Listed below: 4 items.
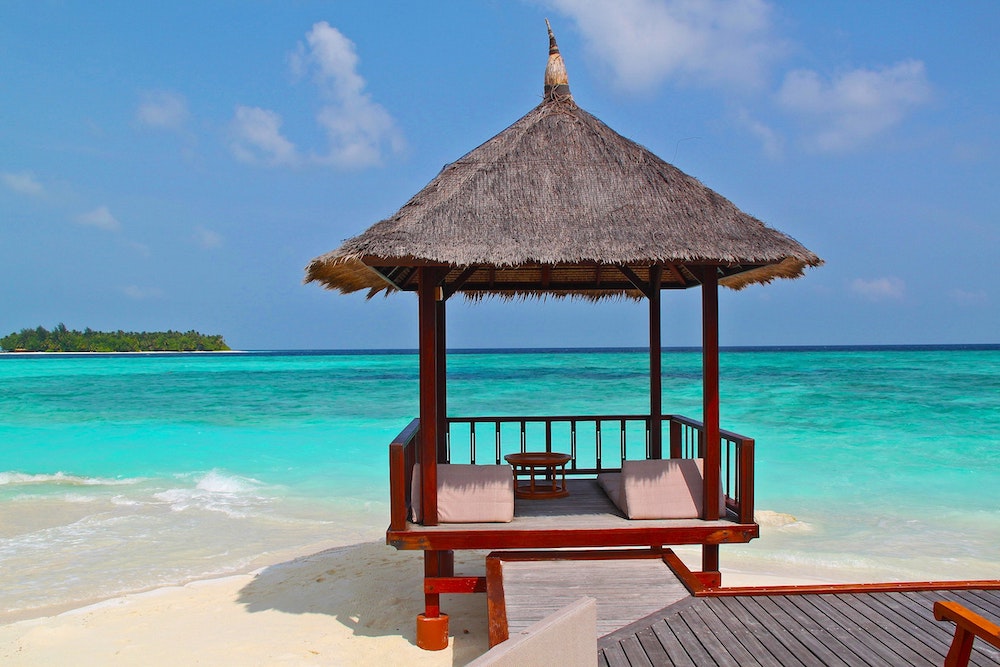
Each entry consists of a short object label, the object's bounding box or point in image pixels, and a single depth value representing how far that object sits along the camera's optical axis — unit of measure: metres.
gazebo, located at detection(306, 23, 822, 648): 4.79
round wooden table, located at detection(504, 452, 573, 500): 6.17
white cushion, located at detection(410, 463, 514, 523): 5.11
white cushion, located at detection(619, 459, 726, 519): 5.16
